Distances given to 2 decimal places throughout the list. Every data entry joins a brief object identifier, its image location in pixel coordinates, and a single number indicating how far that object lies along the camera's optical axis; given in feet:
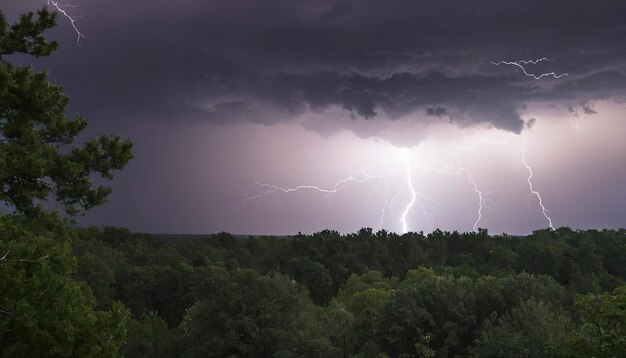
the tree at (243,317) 133.69
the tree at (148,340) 151.74
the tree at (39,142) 49.67
